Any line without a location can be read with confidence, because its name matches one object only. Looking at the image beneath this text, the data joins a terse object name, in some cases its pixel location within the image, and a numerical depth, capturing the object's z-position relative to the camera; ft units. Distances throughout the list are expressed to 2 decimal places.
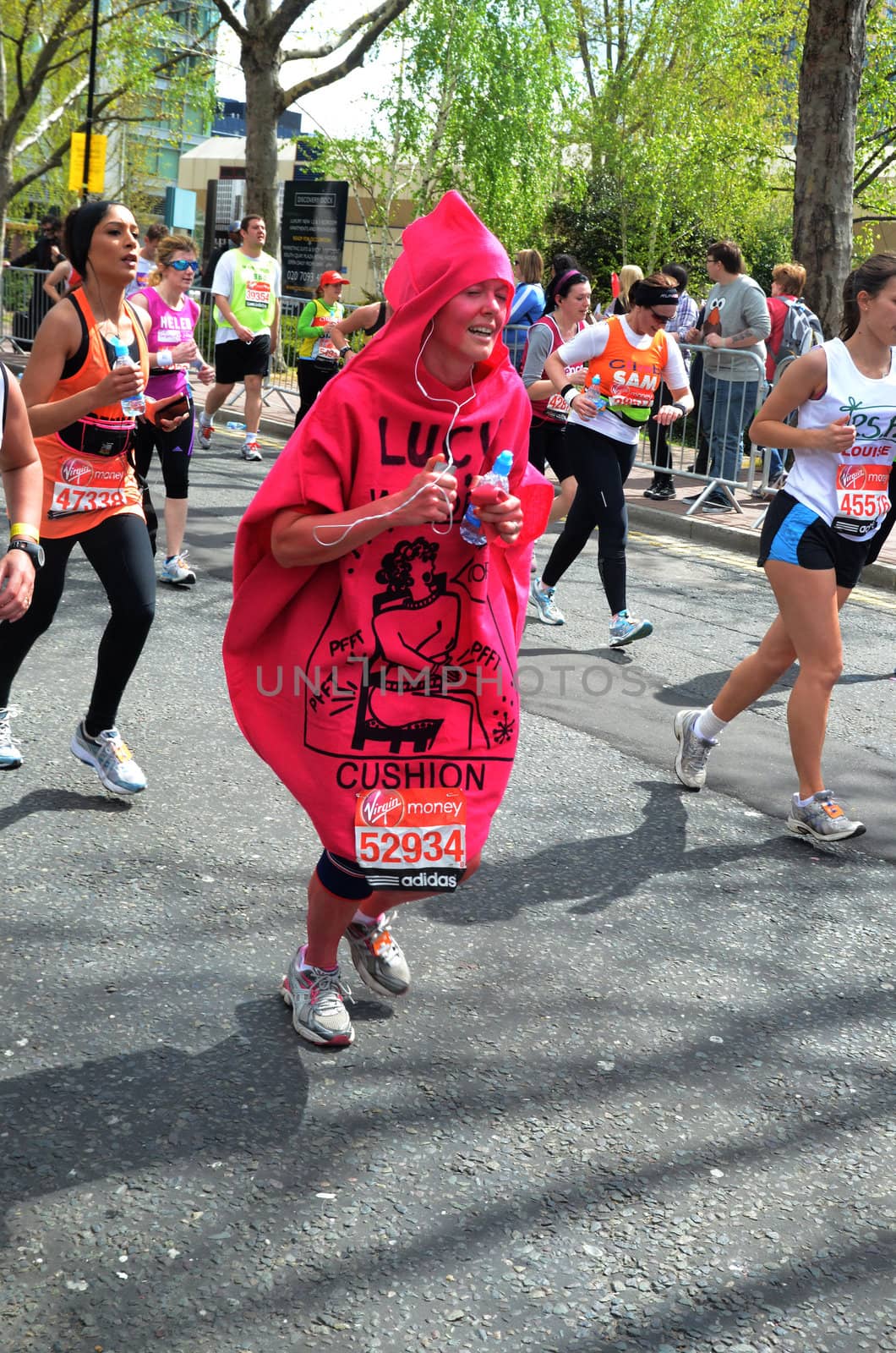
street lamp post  82.04
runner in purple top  24.40
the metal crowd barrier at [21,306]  70.85
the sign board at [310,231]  88.74
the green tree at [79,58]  100.07
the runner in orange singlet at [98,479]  15.21
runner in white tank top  16.25
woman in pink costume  9.82
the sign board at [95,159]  84.99
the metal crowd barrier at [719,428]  42.75
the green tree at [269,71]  73.31
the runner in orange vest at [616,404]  24.56
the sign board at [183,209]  95.66
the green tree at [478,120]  101.09
